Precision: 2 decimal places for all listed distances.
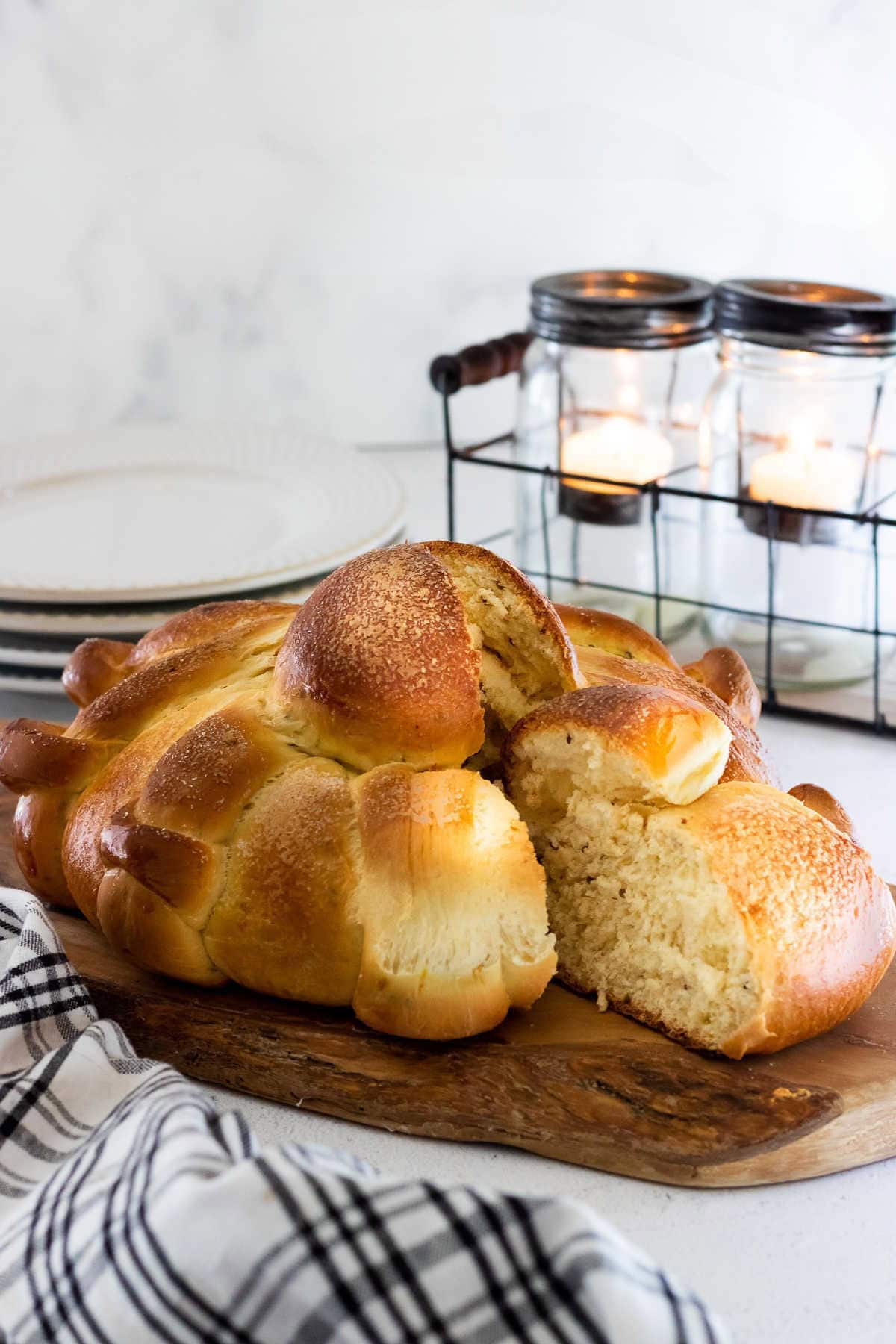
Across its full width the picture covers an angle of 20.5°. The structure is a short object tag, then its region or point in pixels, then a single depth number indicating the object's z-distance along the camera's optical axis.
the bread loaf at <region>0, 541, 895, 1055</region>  0.92
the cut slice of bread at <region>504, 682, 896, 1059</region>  0.92
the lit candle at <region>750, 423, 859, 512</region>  1.20
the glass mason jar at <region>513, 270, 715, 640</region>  1.19
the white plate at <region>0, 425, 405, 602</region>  1.18
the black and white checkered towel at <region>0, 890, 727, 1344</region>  0.67
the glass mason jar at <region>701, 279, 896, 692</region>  1.18
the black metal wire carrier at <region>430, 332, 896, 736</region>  1.16
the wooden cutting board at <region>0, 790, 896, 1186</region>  0.90
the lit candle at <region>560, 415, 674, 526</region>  1.23
